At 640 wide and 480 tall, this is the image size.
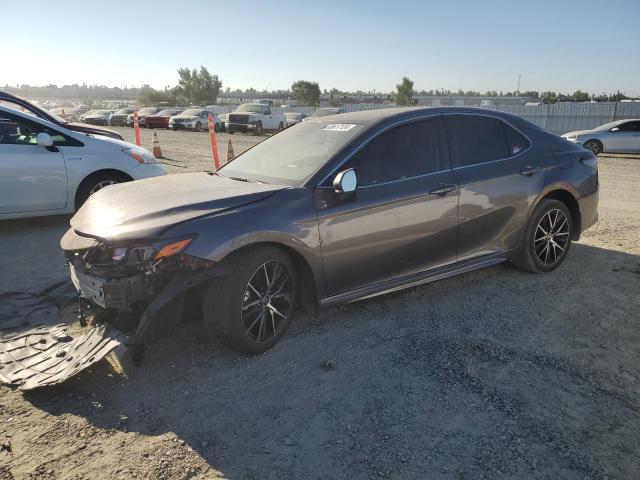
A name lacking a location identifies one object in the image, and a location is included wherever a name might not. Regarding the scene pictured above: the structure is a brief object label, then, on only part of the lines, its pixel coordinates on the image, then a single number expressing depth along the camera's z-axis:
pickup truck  29.03
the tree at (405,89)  81.62
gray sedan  3.20
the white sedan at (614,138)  16.62
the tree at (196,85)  96.31
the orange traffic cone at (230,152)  12.07
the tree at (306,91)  86.00
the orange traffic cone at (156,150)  15.02
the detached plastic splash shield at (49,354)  3.10
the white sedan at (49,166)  6.31
